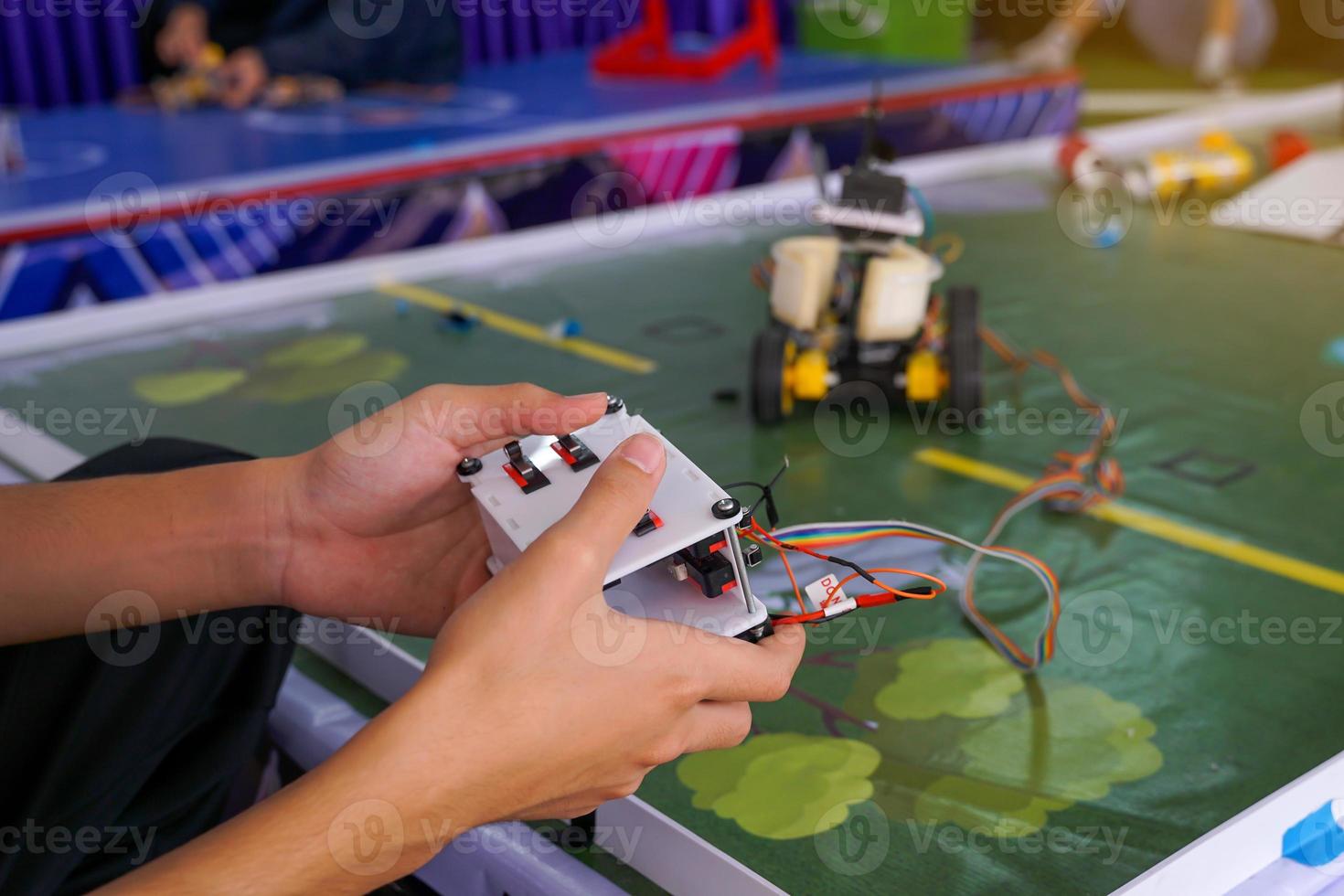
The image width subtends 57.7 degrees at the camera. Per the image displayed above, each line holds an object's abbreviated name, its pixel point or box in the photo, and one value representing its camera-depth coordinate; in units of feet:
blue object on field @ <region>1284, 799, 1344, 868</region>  2.73
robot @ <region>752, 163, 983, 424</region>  4.91
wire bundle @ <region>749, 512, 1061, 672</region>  2.52
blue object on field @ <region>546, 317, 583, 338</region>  6.40
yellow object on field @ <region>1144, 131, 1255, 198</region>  9.16
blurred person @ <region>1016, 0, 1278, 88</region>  14.87
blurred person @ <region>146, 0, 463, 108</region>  11.12
